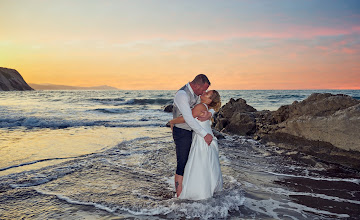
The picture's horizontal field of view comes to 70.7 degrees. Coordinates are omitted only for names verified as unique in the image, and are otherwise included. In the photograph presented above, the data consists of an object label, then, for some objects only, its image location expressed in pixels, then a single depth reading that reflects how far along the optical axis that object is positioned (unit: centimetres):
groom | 420
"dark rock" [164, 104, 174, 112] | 2772
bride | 445
